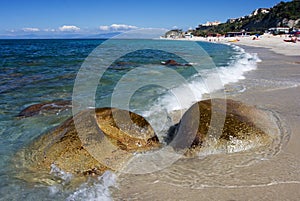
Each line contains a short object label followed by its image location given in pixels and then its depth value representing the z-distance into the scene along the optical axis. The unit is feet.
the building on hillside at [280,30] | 252.62
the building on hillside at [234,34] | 331.28
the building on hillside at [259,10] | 440.99
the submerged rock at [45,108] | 24.21
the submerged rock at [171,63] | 63.16
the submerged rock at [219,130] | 15.44
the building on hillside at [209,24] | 592.52
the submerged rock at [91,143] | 14.07
